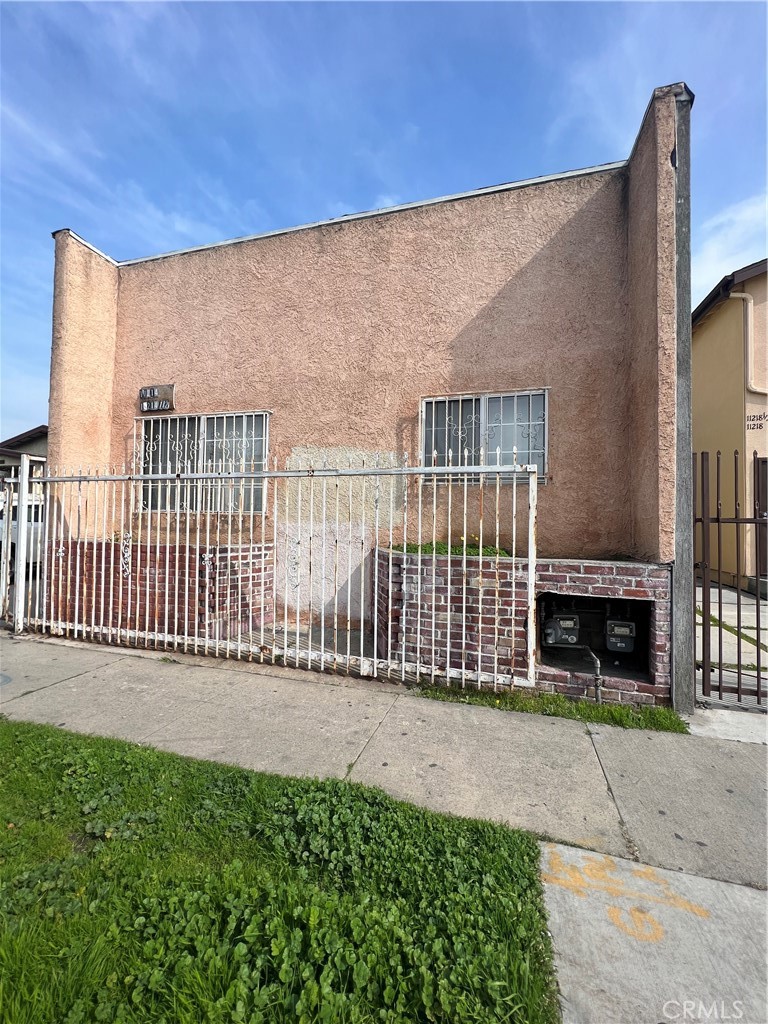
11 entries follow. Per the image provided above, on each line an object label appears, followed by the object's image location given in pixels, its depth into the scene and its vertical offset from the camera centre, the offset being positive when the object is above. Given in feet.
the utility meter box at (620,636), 13.89 -3.42
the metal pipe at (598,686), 12.96 -4.55
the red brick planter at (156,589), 17.40 -2.73
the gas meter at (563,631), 14.48 -3.41
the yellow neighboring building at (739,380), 31.45 +9.94
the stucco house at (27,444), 35.58 +5.65
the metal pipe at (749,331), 31.93 +12.88
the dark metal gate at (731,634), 12.74 -4.68
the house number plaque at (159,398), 23.54 +6.02
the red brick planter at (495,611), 12.72 -2.68
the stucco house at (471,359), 13.17 +6.75
